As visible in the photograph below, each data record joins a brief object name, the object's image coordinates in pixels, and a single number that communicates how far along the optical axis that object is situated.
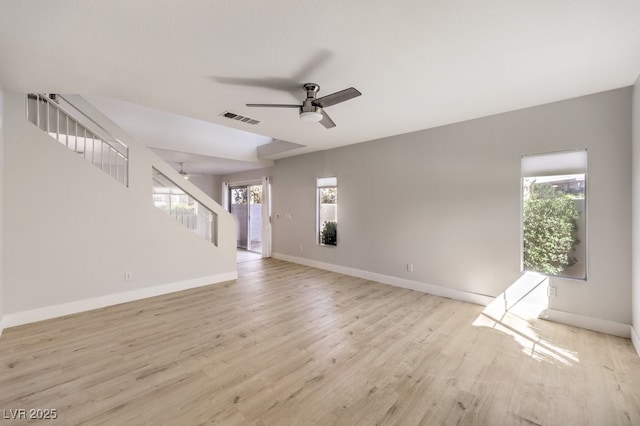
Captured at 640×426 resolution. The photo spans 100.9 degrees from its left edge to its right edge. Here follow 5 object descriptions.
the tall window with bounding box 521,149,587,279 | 3.20
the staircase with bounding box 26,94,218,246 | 3.49
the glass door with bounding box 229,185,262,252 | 8.45
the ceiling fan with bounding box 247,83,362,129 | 2.55
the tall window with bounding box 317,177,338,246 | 5.98
